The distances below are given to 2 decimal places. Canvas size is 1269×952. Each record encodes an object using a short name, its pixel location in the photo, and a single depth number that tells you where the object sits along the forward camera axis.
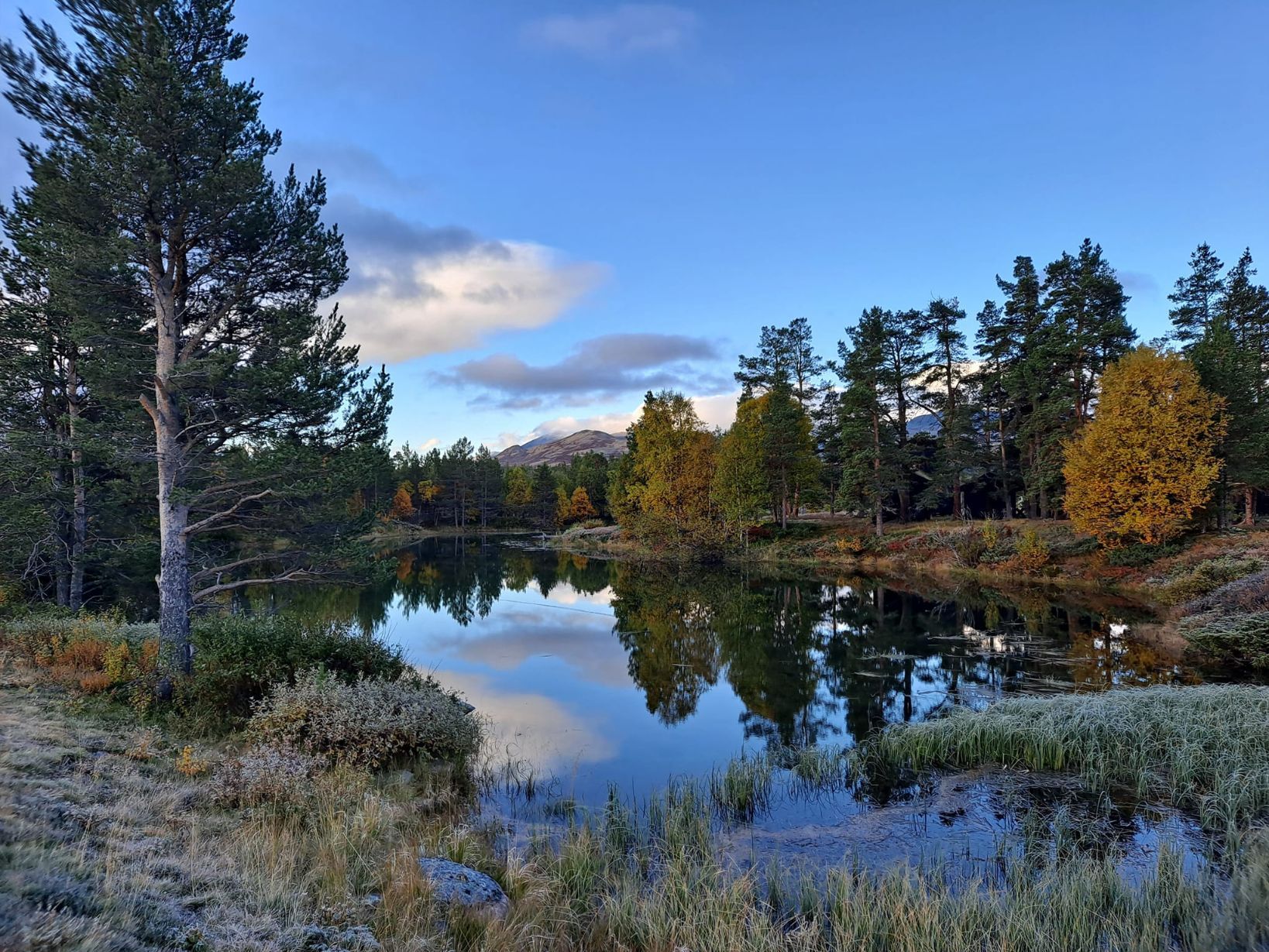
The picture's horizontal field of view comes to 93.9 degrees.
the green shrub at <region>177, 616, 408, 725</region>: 10.98
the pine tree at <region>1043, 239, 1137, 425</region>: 37.34
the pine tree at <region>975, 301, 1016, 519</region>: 43.06
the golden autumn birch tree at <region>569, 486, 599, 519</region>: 88.50
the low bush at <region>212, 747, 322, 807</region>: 7.10
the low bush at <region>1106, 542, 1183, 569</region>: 28.28
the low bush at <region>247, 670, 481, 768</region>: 9.23
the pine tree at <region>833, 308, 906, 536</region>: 44.44
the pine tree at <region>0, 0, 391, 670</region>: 10.43
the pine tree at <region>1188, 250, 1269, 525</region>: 30.12
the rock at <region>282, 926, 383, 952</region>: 3.99
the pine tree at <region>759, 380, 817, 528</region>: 47.33
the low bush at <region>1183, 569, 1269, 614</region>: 17.16
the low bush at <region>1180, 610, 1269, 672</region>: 15.52
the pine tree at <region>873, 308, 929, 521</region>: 46.38
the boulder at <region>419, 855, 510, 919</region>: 5.20
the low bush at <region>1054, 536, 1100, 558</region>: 31.81
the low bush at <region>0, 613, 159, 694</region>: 11.05
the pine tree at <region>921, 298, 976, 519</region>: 42.81
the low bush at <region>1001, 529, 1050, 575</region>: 32.38
